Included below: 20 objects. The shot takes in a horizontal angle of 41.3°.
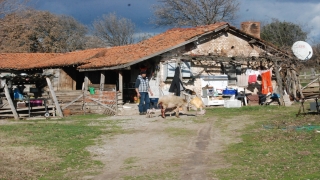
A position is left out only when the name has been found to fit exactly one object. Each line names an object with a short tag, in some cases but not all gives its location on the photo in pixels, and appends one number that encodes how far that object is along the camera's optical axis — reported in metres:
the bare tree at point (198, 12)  44.56
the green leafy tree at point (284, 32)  49.38
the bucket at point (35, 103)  20.67
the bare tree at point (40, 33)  36.34
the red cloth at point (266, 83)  23.56
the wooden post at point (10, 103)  18.89
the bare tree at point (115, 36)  58.34
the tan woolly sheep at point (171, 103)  17.05
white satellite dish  24.30
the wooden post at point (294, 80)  24.69
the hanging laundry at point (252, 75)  23.55
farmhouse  21.39
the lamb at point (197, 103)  18.20
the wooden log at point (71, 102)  21.02
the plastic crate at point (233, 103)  22.70
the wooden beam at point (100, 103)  20.48
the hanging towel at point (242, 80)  23.45
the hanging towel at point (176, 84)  20.78
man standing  18.52
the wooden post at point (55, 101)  19.97
